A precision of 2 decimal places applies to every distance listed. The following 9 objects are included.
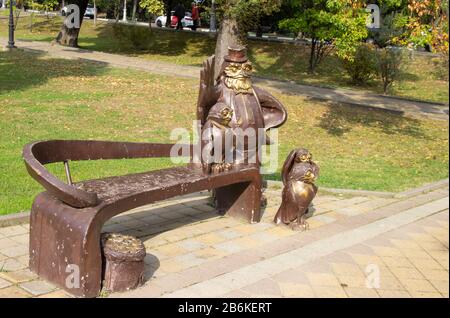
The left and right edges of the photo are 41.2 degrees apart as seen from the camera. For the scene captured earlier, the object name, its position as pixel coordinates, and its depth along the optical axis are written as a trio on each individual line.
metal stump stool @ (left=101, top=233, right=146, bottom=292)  5.23
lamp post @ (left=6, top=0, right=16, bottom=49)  23.26
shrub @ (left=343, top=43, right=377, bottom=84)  22.44
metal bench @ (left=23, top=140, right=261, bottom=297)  5.11
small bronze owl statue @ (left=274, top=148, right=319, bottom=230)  7.18
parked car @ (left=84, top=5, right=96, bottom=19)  50.30
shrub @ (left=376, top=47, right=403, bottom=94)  19.56
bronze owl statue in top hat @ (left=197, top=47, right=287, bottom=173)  7.06
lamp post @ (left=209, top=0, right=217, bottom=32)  33.56
